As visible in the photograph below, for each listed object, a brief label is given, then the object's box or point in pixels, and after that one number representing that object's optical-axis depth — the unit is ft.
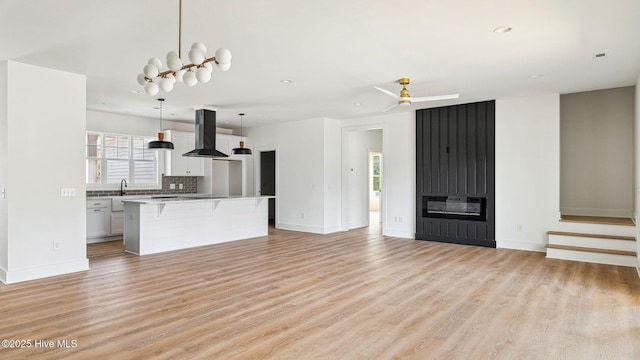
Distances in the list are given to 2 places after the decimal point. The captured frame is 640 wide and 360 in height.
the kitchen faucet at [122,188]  26.48
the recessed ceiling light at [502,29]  11.32
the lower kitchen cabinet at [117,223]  24.94
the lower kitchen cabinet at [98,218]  23.85
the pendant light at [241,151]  26.94
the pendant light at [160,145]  22.09
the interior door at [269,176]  35.12
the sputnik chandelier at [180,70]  8.96
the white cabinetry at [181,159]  28.40
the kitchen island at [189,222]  20.39
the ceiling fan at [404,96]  16.87
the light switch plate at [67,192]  15.87
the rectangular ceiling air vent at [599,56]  13.84
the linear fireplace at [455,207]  22.81
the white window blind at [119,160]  25.44
